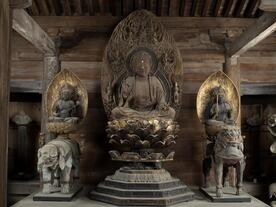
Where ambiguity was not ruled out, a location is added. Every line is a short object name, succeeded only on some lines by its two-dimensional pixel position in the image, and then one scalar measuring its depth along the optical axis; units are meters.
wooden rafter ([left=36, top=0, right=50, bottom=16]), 6.03
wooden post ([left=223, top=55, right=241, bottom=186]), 6.22
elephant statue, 4.80
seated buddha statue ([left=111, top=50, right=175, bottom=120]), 5.77
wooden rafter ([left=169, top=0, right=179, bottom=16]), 6.09
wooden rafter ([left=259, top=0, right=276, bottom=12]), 3.75
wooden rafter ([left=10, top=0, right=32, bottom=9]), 3.54
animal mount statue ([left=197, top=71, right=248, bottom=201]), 4.85
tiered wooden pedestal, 4.80
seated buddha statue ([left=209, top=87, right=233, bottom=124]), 5.49
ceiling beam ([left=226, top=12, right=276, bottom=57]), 4.39
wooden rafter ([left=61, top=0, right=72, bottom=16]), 6.09
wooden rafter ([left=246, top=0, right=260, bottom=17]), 6.00
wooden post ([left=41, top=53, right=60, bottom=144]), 6.10
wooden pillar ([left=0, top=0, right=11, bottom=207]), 3.15
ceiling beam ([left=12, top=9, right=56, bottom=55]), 4.25
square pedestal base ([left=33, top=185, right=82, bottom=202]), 4.86
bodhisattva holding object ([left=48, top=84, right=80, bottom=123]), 5.44
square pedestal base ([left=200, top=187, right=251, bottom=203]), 4.88
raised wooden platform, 4.74
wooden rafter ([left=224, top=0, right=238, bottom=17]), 6.04
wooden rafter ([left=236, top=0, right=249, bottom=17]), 6.02
